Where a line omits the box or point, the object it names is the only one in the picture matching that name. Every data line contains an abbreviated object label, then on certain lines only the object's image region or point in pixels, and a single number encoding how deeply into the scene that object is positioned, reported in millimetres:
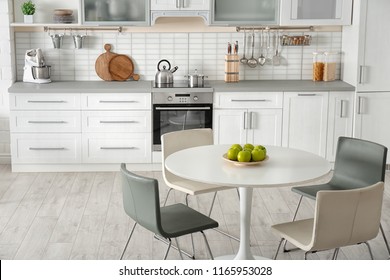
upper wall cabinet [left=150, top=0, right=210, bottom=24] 6871
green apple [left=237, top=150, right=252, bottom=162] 4324
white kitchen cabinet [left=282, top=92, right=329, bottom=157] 6871
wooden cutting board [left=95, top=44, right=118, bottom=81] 7223
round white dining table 4055
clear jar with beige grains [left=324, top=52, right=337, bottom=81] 7180
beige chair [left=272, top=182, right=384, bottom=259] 3750
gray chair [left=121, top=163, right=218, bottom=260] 3953
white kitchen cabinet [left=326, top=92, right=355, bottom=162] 6871
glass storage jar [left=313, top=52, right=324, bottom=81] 7230
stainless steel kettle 6879
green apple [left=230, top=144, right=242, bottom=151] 4422
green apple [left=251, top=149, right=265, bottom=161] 4355
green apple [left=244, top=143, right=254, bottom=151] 4488
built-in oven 6789
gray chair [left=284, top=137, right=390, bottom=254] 4656
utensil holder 7125
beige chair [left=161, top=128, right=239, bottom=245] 4836
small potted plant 6945
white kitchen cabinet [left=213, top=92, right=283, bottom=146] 6840
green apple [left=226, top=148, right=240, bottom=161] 4387
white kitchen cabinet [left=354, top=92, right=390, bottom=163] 6852
